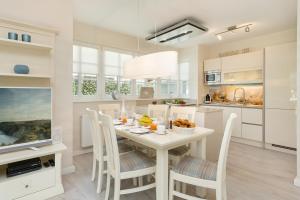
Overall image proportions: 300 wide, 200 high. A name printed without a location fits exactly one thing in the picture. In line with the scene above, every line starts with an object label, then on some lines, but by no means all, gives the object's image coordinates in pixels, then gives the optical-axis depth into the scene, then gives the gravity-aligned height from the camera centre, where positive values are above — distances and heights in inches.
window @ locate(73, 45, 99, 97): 137.3 +22.4
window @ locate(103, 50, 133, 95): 152.8 +23.9
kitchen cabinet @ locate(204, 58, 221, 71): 186.5 +37.7
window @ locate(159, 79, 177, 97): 204.4 +13.0
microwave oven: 187.3 +23.3
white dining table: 63.1 -17.0
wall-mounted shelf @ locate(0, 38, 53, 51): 75.2 +25.1
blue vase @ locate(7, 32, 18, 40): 77.0 +27.9
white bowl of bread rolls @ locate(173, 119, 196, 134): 74.3 -12.3
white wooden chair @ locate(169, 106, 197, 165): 81.7 -10.7
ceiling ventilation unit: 123.8 +51.4
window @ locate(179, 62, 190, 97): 210.3 +24.2
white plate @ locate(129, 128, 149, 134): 76.7 -14.6
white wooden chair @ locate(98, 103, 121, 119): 119.3 -7.5
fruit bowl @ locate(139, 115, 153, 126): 90.0 -11.8
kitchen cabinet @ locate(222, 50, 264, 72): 154.4 +34.7
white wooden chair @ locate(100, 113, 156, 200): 64.0 -25.8
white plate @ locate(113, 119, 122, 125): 98.0 -13.6
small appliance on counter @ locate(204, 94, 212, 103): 198.9 -0.6
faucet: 176.0 +2.7
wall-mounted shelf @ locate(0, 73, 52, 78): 75.1 +10.6
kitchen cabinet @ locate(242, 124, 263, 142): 149.8 -29.5
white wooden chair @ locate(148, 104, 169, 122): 115.7 -8.5
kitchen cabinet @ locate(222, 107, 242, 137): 162.2 -21.0
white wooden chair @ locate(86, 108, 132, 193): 79.0 -21.1
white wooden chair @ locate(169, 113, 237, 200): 57.5 -26.0
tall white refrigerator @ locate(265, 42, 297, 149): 132.6 +2.7
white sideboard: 69.6 -34.8
